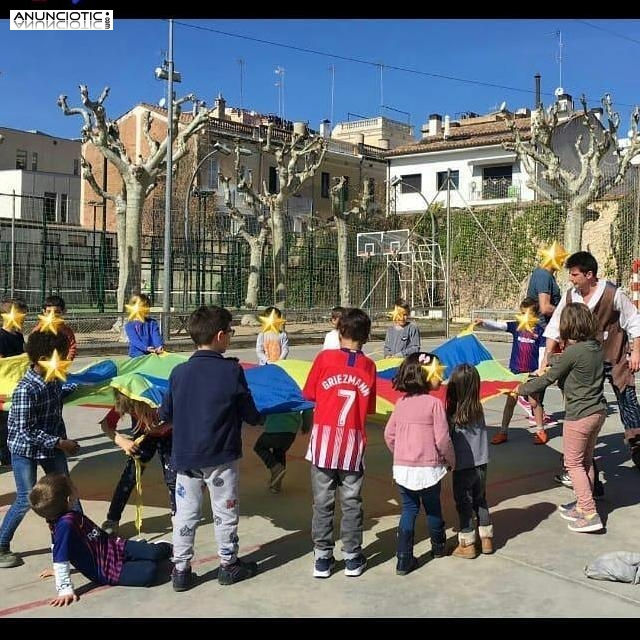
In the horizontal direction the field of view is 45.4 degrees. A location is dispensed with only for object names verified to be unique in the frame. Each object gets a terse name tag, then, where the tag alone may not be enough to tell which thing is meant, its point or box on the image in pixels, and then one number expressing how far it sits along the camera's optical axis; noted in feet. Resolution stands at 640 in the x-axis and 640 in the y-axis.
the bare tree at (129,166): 65.82
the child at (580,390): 17.17
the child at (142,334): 24.70
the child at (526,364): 25.53
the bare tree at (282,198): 77.61
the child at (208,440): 13.58
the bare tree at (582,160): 70.44
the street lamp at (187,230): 70.67
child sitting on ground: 12.95
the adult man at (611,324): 19.49
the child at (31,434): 14.73
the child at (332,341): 22.33
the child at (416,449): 14.39
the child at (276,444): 19.49
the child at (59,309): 22.16
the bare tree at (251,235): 79.10
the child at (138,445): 15.98
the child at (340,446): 14.11
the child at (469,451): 15.38
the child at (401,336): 26.40
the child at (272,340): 24.48
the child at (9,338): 22.40
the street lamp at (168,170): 60.08
